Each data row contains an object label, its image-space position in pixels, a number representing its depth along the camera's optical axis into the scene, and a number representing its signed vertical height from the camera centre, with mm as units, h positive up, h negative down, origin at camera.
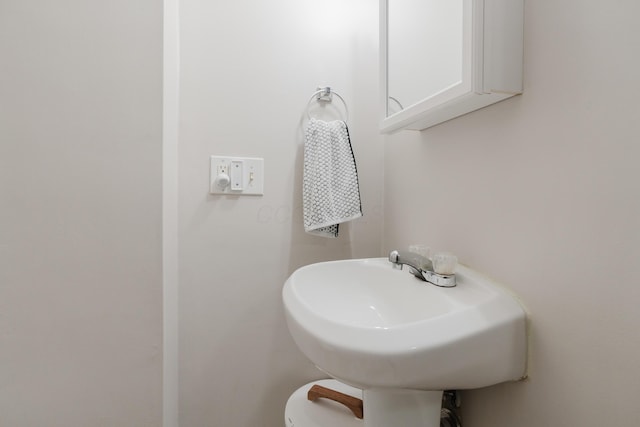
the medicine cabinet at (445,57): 562 +350
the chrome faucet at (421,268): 674 -146
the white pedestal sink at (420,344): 442 -221
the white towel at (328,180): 1050 +104
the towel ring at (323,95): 1140 +442
